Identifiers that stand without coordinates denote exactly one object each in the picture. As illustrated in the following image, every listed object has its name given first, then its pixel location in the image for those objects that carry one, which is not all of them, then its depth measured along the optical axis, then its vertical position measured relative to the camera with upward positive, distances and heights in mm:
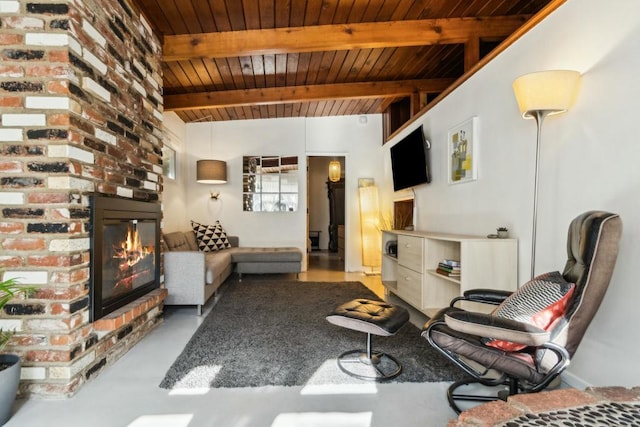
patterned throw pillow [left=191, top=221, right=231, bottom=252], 5047 -384
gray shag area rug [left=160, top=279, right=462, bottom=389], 1957 -1010
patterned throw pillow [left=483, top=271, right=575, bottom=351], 1425 -418
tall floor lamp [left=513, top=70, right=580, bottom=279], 1755 +689
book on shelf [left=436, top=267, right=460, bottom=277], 2568 -485
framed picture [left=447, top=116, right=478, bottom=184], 2846 +601
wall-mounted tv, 3848 +699
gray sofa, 3178 -644
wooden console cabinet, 2285 -438
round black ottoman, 1980 -712
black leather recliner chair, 1345 -474
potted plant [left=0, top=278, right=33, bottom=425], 1479 -758
